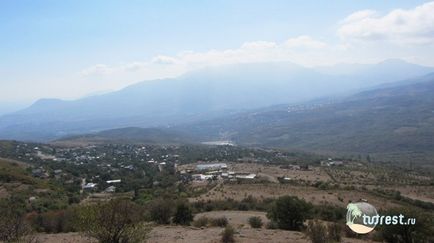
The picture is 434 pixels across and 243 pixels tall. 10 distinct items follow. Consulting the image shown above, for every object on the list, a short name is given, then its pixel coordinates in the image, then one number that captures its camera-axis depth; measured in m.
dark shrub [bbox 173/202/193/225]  29.50
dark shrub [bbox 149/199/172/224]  29.53
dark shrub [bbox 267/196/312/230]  26.89
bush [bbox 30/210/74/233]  27.80
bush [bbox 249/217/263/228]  27.61
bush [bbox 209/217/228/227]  28.22
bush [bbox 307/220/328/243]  18.75
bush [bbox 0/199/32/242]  19.89
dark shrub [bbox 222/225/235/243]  21.73
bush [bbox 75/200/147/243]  18.81
